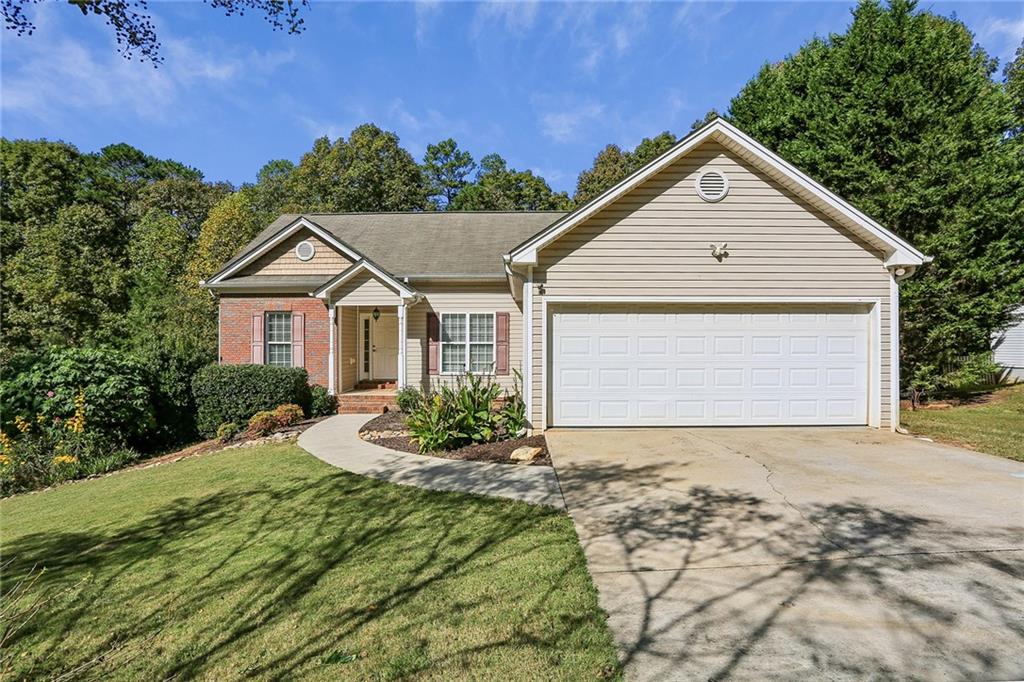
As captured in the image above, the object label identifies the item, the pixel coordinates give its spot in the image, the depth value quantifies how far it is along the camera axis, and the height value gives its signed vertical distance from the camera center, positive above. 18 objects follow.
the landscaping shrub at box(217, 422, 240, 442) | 10.06 -1.98
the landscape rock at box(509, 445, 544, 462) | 7.16 -1.72
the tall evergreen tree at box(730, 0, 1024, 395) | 12.56 +4.62
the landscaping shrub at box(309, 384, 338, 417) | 12.25 -1.66
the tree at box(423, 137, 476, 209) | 41.41 +14.80
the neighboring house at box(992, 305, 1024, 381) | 21.45 -0.39
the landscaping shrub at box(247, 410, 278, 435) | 10.19 -1.83
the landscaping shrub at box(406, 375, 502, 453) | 7.92 -1.37
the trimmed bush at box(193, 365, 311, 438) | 11.13 -1.30
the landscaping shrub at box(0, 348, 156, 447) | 9.16 -1.10
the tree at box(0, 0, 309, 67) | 5.20 +3.66
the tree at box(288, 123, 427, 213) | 33.34 +11.60
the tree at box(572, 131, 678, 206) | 31.19 +11.85
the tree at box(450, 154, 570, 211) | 37.75 +11.53
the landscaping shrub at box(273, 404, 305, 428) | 10.70 -1.73
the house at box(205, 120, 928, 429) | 9.00 +0.78
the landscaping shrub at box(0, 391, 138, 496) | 8.18 -2.14
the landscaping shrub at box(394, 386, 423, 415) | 11.62 -1.47
